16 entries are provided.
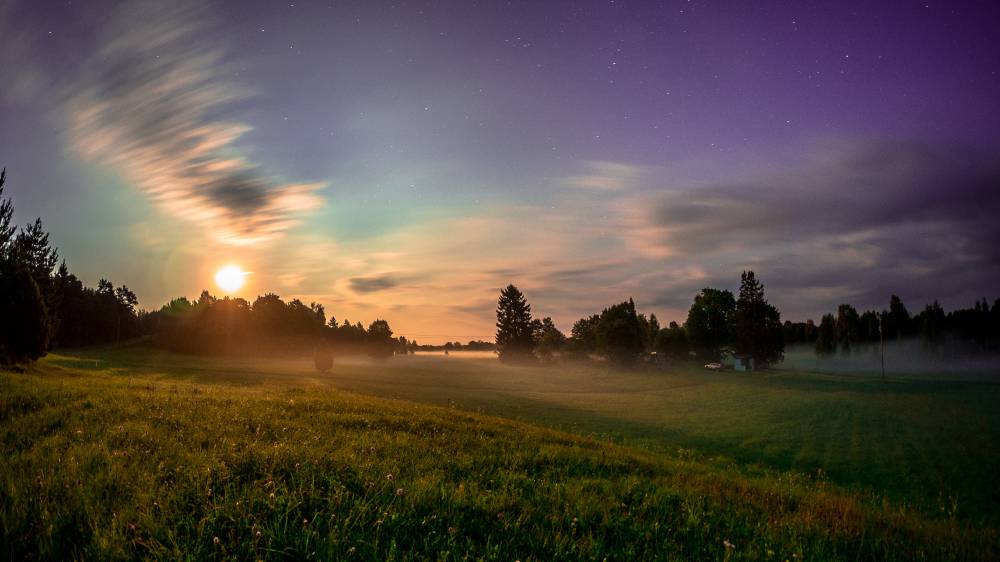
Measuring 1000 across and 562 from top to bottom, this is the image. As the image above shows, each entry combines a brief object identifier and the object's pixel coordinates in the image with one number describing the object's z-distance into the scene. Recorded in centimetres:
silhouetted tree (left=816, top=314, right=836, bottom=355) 15588
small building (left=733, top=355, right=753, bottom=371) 10219
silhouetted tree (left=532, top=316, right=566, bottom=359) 14088
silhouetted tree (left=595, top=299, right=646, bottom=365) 10675
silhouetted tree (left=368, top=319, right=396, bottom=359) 15750
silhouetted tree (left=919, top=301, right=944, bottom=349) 14888
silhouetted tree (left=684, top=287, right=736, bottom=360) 11531
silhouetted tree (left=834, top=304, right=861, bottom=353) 15962
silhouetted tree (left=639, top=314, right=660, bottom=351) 14725
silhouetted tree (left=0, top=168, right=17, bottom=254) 3222
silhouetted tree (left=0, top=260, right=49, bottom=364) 3127
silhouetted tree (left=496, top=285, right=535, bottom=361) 13438
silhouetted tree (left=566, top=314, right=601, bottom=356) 13088
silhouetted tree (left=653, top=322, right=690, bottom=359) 12075
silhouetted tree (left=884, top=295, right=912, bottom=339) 16062
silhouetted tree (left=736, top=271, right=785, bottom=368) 10156
